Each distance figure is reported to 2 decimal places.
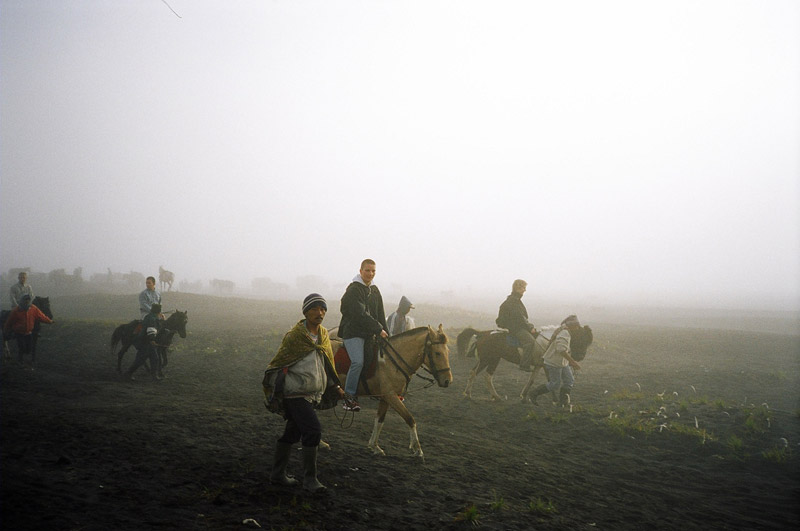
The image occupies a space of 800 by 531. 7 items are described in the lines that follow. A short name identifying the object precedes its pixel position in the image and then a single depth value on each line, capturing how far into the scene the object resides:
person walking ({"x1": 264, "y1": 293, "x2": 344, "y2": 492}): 4.67
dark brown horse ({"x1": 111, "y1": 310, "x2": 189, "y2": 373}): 12.83
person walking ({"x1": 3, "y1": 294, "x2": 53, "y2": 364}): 12.21
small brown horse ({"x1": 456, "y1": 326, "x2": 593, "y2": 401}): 11.70
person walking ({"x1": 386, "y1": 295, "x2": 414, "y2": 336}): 11.95
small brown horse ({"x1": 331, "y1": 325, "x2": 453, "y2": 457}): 6.66
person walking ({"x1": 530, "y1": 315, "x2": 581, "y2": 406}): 10.50
